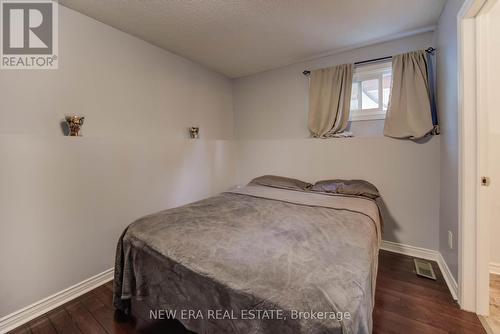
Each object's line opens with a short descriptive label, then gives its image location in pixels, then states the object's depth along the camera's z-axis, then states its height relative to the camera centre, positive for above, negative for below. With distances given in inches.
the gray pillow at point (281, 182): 111.4 -9.5
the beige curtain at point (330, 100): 105.5 +32.2
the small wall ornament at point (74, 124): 71.4 +13.8
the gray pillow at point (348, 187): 92.1 -10.3
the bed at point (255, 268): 33.1 -19.6
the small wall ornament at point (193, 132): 117.4 +17.8
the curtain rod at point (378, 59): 87.8 +47.0
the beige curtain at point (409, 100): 87.4 +26.5
